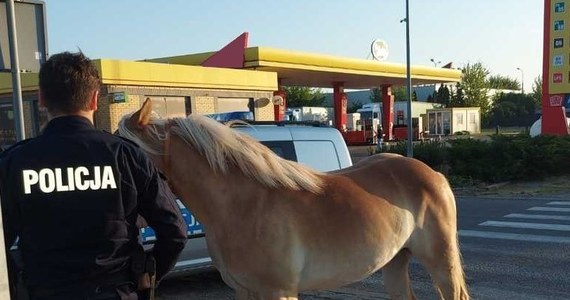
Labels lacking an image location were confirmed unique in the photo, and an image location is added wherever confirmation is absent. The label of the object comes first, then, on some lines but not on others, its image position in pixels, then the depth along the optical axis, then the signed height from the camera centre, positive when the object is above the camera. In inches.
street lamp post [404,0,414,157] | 815.0 +81.7
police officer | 78.0 -11.1
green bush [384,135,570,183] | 668.7 -69.1
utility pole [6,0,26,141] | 189.2 +22.0
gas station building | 780.6 +57.1
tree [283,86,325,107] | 2965.1 +66.3
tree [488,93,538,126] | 2989.7 -49.7
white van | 230.1 -18.1
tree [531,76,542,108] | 3034.0 +51.5
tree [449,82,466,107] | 2541.8 +28.1
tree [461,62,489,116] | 2491.4 +82.7
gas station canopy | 1077.1 +88.6
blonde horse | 117.9 -22.6
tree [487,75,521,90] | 3868.1 +140.0
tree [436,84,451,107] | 2630.4 +44.7
